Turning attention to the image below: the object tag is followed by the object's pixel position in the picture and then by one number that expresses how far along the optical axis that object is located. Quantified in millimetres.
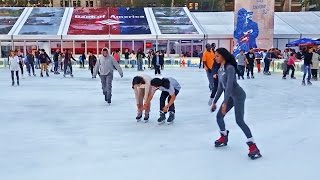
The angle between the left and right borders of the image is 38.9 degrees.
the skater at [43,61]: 17938
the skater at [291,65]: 15695
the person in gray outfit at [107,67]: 8898
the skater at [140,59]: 22266
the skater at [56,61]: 19639
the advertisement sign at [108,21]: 30453
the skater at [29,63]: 18144
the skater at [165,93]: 6133
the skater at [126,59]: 25244
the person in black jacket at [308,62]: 13125
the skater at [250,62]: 16609
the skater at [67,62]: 17609
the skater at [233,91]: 4508
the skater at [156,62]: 18406
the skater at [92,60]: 19250
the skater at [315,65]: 13789
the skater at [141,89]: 6230
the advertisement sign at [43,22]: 29725
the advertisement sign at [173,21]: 30203
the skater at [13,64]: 13383
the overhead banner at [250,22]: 25000
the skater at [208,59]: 10352
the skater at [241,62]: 15743
